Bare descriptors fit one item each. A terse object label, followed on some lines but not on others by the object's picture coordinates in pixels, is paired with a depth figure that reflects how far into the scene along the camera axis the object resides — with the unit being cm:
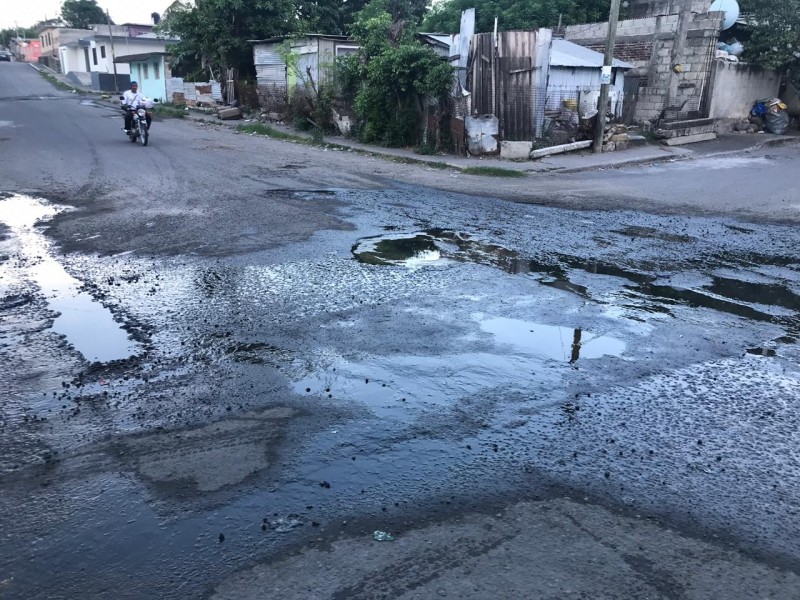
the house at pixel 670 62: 2061
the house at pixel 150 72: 3556
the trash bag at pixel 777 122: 2234
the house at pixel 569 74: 1762
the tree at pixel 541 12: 2786
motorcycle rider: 1598
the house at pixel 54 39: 6288
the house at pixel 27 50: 7781
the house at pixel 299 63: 2370
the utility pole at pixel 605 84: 1622
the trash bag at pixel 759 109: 2266
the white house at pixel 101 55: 4769
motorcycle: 1630
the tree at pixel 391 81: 1684
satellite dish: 2169
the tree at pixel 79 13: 7131
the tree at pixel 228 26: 2823
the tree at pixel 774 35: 2122
